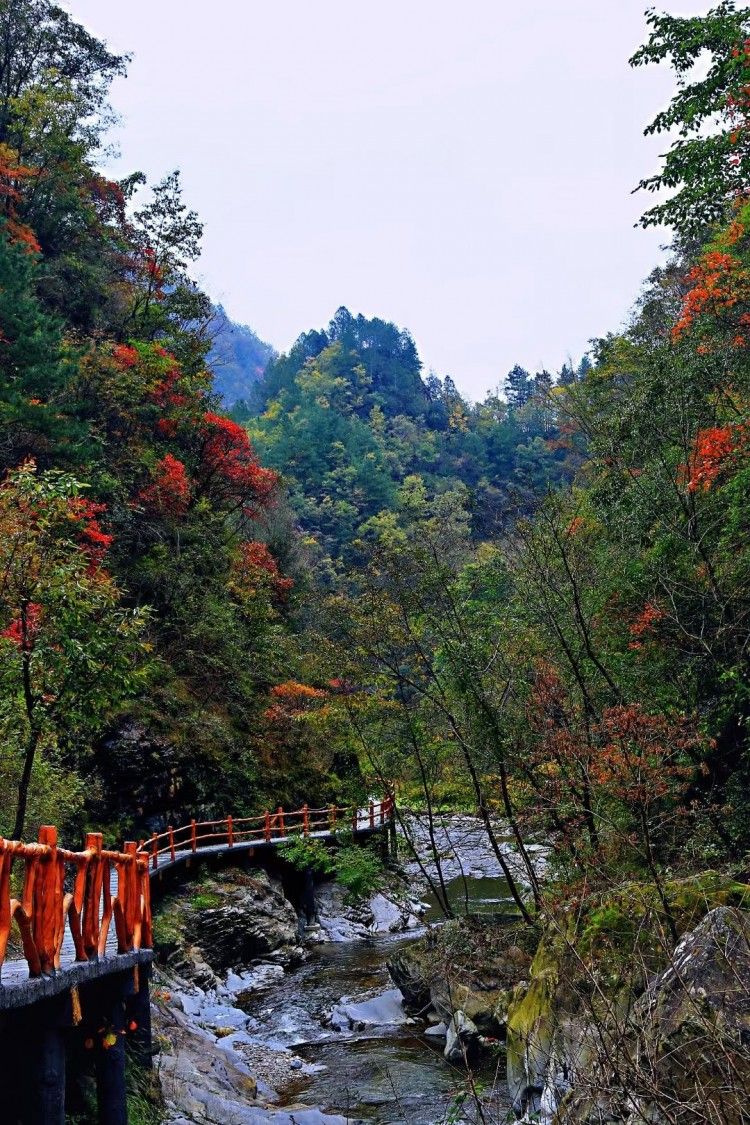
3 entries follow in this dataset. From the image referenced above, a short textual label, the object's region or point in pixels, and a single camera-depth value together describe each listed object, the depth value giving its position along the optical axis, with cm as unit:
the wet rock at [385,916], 2081
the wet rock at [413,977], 1380
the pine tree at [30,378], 1803
